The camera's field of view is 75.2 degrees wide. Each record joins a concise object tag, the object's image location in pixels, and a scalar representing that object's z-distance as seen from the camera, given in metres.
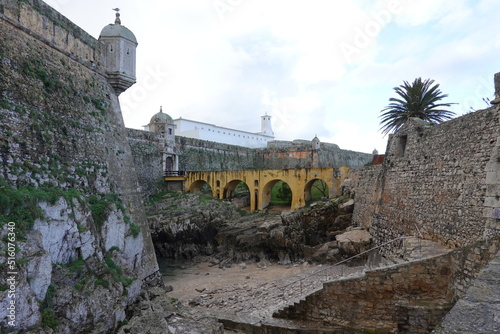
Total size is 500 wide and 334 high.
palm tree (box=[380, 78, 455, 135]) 18.39
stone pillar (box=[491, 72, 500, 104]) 6.79
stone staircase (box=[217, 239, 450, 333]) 8.15
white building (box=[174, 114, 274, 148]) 49.84
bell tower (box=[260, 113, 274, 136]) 65.44
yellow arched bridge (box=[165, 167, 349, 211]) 20.83
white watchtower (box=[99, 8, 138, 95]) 14.24
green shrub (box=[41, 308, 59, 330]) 6.73
